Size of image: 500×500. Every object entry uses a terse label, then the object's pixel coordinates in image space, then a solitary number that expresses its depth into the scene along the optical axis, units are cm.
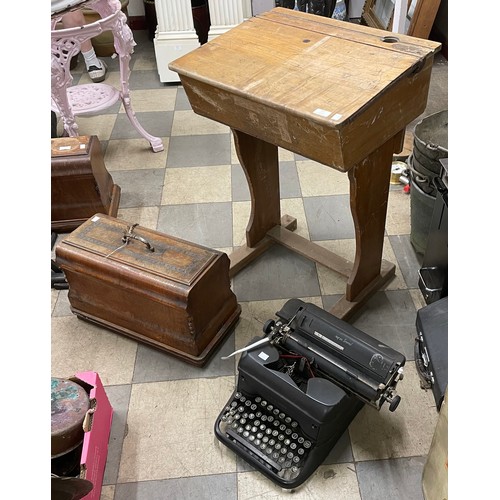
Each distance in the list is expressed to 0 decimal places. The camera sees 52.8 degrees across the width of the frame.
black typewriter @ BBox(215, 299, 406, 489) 145
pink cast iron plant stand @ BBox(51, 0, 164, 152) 244
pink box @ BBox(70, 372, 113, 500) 147
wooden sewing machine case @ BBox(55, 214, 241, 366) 175
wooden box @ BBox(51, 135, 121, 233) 236
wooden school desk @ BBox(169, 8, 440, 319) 144
